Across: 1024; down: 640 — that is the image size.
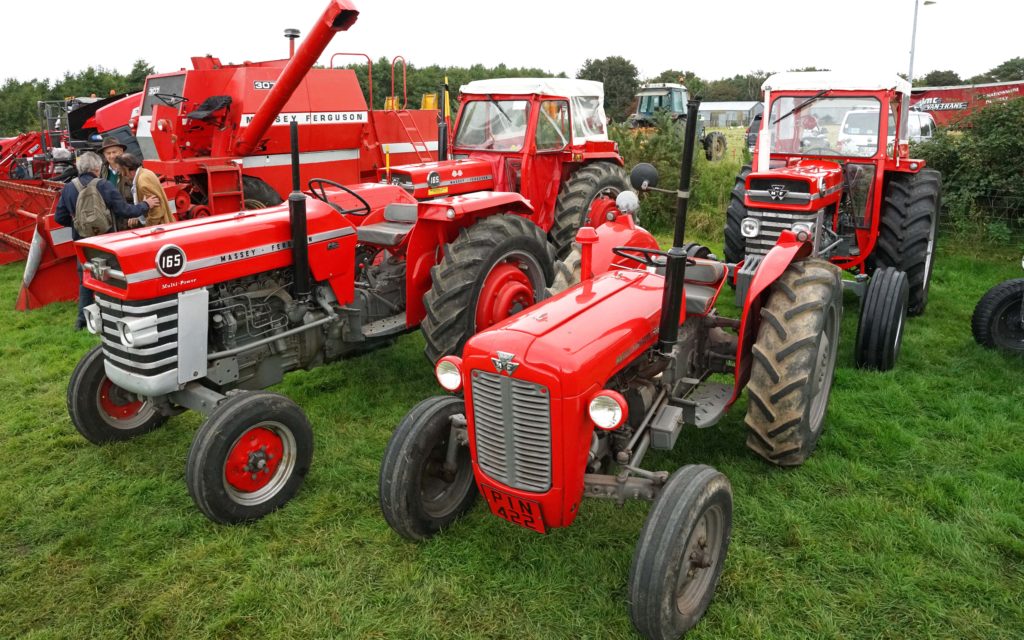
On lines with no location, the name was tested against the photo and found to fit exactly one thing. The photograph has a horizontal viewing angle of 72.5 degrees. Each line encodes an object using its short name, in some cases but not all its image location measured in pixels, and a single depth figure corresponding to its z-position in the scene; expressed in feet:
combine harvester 23.57
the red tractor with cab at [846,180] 18.94
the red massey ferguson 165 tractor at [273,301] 11.42
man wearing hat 19.56
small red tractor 8.43
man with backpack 18.49
